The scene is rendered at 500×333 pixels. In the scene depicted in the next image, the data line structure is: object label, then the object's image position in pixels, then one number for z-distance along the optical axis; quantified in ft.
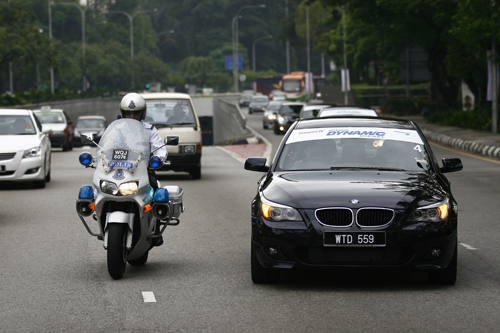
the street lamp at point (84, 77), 337.35
